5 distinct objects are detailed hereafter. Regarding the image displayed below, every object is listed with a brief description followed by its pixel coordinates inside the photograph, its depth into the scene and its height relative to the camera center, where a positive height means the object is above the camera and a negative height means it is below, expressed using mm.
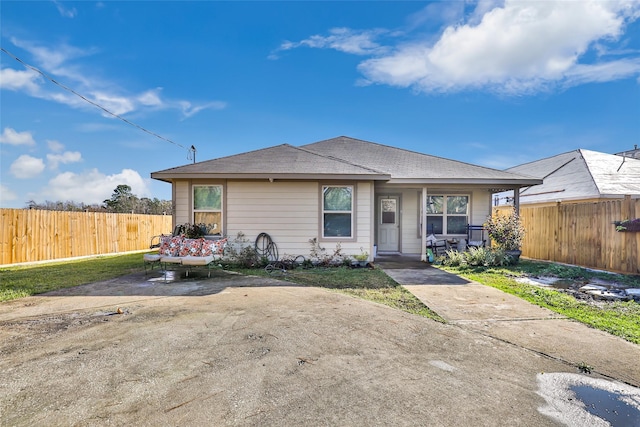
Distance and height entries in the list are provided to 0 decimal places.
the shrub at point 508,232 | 9602 -635
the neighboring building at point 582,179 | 11539 +1349
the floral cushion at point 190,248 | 7504 -873
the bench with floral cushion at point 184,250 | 7316 -920
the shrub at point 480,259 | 9086 -1383
